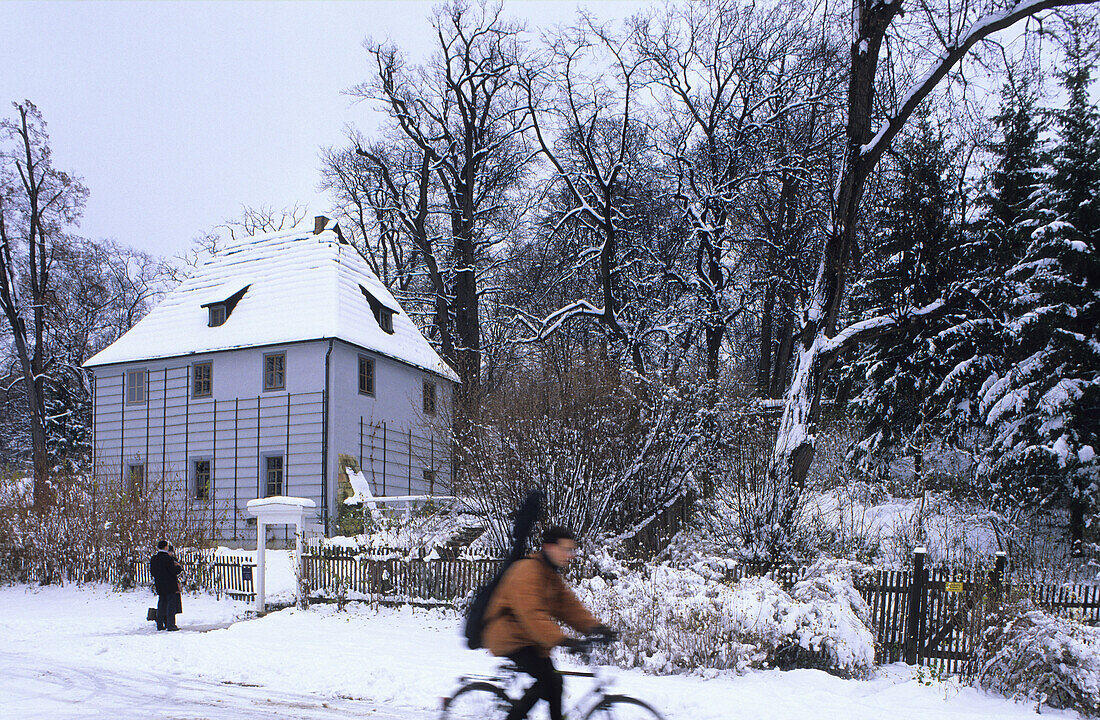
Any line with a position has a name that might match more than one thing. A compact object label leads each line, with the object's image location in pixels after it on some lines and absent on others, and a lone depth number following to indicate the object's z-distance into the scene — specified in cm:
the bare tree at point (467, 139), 3234
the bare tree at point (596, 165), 2591
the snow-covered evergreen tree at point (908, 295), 2255
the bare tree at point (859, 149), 1616
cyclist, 580
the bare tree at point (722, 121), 2550
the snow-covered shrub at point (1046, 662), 902
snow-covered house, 2695
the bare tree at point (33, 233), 3148
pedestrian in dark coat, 1538
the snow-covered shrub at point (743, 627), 1055
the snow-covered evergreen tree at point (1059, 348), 1788
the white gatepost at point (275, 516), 1677
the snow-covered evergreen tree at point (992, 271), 2086
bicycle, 600
